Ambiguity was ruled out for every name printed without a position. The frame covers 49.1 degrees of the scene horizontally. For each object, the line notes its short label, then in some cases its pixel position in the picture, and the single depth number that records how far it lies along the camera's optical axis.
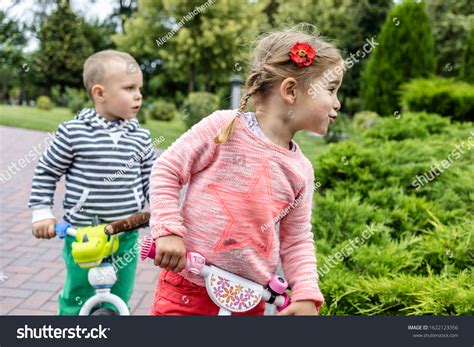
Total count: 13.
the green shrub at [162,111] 19.16
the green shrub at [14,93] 27.14
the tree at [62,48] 24.14
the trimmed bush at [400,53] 13.34
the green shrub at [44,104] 21.89
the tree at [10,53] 18.07
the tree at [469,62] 12.28
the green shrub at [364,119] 14.54
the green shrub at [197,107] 13.74
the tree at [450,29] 19.91
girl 1.66
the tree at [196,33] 18.72
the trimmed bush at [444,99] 9.57
